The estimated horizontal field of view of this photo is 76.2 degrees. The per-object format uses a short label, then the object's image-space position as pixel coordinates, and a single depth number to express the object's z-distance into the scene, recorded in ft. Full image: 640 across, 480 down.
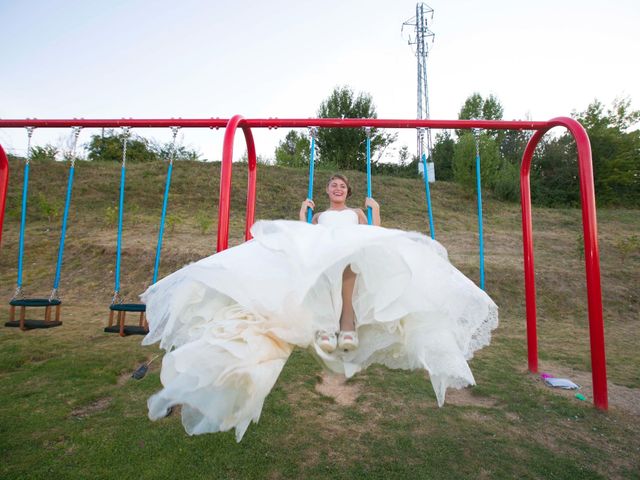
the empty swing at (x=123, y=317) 10.32
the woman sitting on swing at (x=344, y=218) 5.64
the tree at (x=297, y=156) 53.79
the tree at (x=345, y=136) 44.62
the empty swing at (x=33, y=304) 11.27
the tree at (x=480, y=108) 81.05
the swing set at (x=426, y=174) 9.32
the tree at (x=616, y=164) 48.67
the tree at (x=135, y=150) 45.70
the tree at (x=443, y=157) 63.21
